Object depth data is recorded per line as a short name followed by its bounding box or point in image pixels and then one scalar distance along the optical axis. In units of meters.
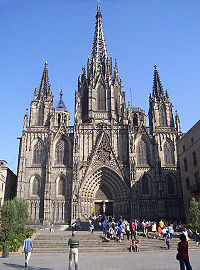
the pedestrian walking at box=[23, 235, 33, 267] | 13.15
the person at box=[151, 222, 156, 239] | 26.41
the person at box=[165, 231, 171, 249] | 20.36
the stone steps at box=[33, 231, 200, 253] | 20.66
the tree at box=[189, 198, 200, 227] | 24.92
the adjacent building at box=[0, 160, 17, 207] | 40.66
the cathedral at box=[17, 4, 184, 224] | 39.00
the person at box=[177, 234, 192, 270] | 9.15
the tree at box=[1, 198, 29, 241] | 22.35
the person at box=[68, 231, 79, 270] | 11.05
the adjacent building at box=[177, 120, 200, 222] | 33.22
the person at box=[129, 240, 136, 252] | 19.83
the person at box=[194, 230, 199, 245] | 22.58
